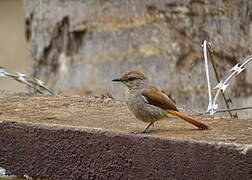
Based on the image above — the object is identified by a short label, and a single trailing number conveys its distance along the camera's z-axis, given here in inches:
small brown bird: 283.1
